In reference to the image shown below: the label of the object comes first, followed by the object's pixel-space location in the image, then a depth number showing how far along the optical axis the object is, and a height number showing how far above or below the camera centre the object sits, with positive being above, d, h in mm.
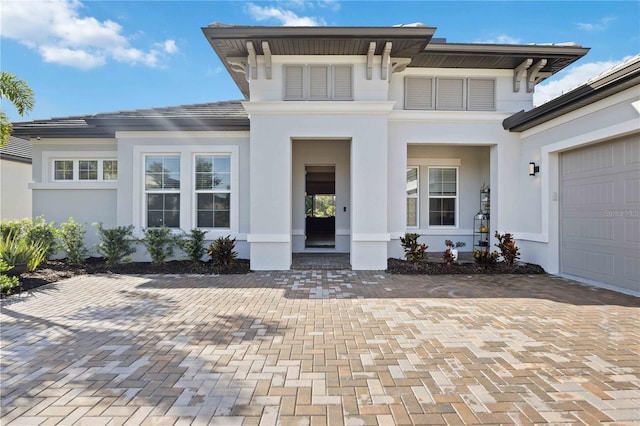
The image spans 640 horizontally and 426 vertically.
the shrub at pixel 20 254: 6441 -818
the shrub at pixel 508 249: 7875 -819
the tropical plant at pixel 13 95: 5820 +2146
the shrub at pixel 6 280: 5727 -1199
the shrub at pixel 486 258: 7766 -1037
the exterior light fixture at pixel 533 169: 7945 +1125
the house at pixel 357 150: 7312 +1720
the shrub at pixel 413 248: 7852 -802
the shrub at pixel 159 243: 8141 -724
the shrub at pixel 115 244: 8117 -748
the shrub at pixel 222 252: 7887 -924
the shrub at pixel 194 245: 8141 -764
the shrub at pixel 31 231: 8070 -418
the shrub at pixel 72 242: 8195 -697
